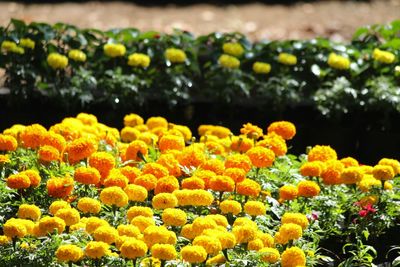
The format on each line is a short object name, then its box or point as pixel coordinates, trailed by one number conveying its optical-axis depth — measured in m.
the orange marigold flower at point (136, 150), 8.77
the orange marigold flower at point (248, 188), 7.87
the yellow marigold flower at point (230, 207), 7.64
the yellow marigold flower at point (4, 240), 7.22
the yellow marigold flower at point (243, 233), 7.03
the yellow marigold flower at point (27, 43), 11.77
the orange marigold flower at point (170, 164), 8.37
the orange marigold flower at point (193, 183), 7.86
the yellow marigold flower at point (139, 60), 11.82
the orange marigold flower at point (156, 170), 8.15
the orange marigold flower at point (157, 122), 10.25
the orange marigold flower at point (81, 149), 8.22
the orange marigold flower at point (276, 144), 8.71
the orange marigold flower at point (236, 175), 8.13
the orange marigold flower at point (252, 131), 9.26
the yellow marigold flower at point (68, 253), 6.52
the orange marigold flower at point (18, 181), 7.64
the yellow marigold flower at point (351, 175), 8.52
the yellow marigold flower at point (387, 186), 8.65
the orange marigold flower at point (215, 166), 8.37
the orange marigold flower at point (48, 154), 8.17
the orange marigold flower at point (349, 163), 8.89
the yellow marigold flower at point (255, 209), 7.57
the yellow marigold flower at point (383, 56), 12.00
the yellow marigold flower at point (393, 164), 8.66
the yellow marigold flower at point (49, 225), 6.92
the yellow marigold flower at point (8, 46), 11.65
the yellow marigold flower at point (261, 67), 12.04
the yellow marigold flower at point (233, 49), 12.28
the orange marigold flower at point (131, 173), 8.19
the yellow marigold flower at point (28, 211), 7.30
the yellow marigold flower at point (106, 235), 6.77
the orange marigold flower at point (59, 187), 7.73
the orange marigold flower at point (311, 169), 8.45
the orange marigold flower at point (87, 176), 7.73
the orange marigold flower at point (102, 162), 8.12
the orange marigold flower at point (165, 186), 7.88
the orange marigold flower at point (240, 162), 8.35
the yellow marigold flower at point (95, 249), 6.59
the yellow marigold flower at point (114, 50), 11.94
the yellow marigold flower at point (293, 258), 6.85
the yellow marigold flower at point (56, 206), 7.32
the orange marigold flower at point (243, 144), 9.03
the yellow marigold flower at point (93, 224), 7.02
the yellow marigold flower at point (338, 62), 12.13
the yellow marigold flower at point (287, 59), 12.08
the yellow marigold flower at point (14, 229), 6.89
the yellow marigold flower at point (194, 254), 6.51
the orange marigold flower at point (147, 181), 7.92
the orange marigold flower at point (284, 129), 9.13
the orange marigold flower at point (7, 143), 8.43
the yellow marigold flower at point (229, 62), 12.07
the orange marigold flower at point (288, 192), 7.97
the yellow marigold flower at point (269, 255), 6.89
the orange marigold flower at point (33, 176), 7.78
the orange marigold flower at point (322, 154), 8.84
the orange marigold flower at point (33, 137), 8.46
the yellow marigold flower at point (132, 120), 10.33
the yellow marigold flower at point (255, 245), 7.04
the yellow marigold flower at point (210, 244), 6.66
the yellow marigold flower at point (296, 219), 7.36
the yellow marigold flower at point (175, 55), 12.00
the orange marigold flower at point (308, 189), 7.97
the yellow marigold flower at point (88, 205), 7.38
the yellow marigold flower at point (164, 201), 7.50
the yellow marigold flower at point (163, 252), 6.56
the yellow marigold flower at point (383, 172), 8.33
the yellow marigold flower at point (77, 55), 11.92
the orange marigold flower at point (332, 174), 8.45
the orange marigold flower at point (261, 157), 8.33
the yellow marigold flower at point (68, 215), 7.10
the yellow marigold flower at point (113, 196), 7.42
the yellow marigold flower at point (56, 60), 11.68
